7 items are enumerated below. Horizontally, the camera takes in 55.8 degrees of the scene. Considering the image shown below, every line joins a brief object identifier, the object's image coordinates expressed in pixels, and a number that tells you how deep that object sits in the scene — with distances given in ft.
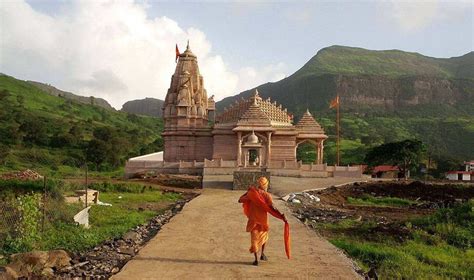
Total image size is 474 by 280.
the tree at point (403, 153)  140.87
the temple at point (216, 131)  115.24
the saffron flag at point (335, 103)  139.62
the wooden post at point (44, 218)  38.54
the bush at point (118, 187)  84.64
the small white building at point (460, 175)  169.27
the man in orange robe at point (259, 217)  29.76
